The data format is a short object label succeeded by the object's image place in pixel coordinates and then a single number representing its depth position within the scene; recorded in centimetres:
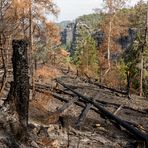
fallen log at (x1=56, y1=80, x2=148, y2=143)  1094
